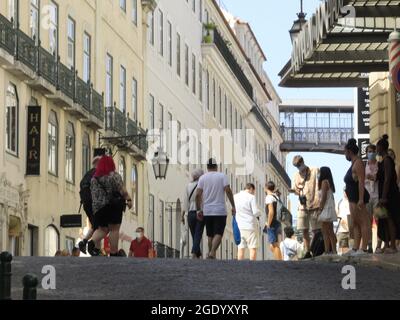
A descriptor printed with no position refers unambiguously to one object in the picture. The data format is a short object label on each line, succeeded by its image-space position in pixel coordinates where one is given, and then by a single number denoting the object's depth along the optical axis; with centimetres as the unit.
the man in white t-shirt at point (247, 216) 2600
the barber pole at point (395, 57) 2124
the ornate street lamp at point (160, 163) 4119
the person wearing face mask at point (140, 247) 3083
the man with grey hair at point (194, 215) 2348
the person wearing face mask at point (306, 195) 2425
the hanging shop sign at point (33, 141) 3612
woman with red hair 2177
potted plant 6662
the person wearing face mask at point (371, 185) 2250
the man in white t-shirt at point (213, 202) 2256
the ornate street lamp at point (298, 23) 2712
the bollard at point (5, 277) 1215
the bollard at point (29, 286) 1135
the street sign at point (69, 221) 3806
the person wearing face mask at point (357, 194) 2123
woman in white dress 2270
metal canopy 2575
